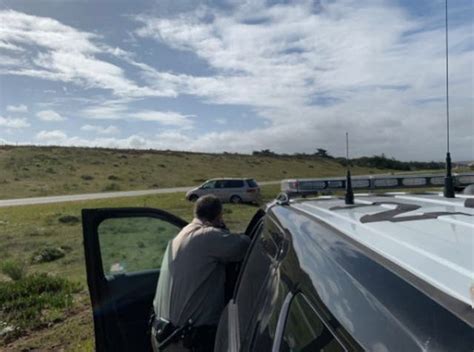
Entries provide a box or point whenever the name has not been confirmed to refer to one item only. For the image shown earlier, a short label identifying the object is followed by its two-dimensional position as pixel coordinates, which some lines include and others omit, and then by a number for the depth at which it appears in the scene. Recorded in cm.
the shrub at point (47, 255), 1131
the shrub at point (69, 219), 1963
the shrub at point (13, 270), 892
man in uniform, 296
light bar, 303
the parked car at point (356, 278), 99
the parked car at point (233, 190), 2961
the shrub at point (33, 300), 630
